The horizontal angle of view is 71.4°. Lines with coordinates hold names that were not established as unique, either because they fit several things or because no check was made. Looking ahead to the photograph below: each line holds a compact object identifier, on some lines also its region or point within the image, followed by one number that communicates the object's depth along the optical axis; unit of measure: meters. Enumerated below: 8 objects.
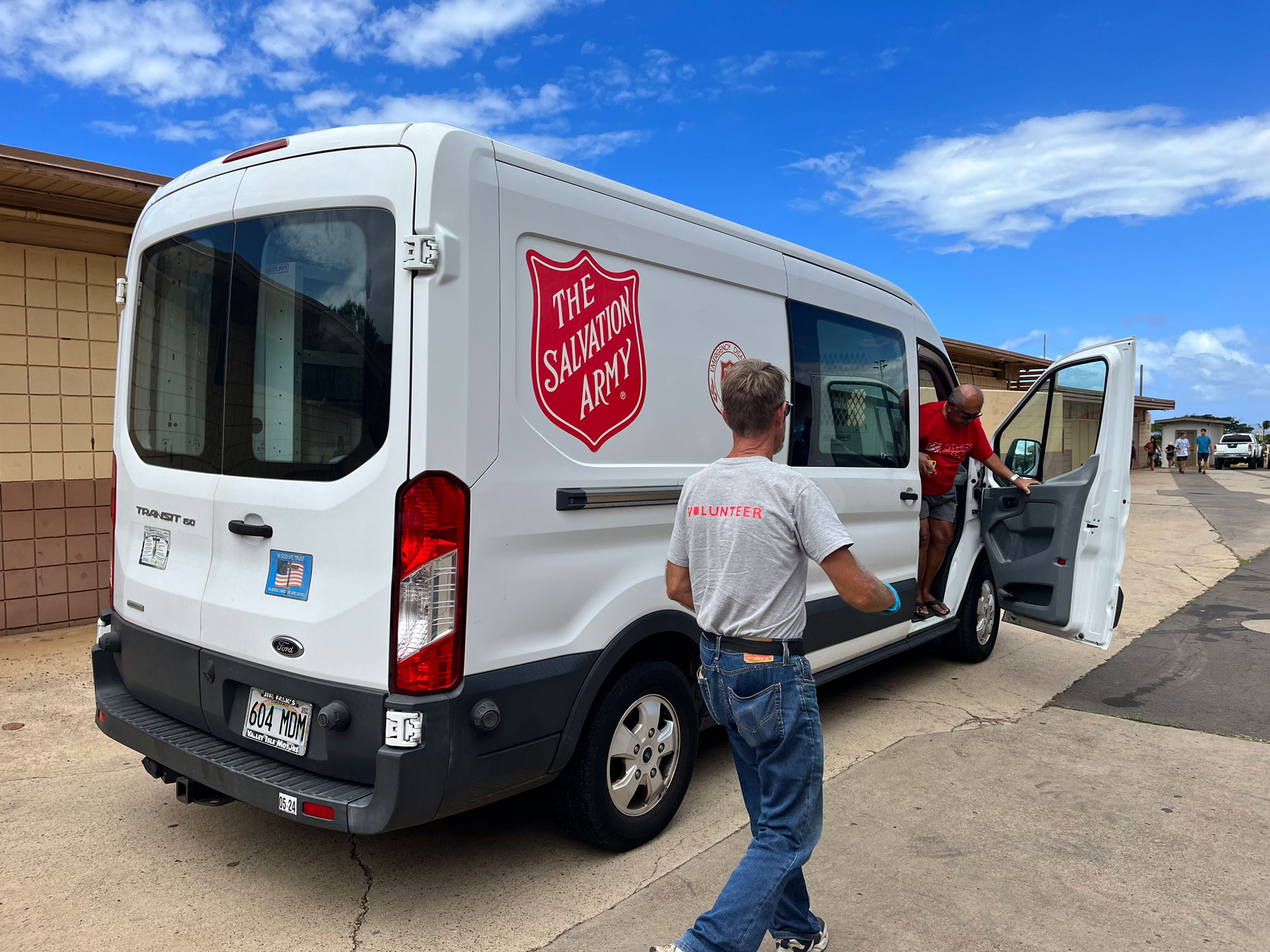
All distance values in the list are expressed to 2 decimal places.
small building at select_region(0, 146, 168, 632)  6.03
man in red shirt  5.79
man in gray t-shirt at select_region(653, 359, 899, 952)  2.35
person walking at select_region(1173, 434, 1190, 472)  35.06
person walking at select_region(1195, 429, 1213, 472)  33.88
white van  2.66
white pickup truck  42.22
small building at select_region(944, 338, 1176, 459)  18.58
